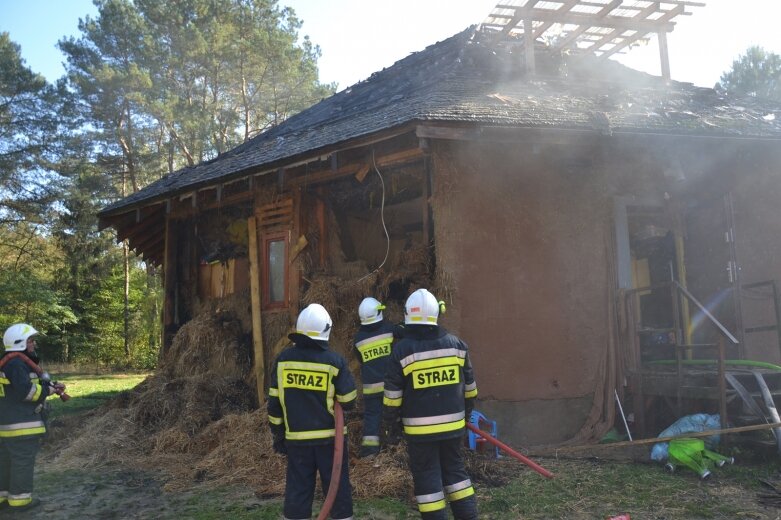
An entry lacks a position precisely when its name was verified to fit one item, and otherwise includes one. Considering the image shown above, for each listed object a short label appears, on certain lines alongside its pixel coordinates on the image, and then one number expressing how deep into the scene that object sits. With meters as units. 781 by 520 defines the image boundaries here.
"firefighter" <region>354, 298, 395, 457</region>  5.45
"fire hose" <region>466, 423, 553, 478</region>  4.61
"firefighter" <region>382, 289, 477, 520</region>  4.01
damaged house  7.12
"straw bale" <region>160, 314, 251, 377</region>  9.16
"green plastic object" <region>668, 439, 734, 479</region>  5.61
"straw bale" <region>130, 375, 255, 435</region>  8.01
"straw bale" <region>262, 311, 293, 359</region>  8.70
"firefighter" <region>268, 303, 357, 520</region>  4.07
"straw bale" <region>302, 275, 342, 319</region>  7.71
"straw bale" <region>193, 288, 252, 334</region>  9.59
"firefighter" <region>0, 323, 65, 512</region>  5.24
